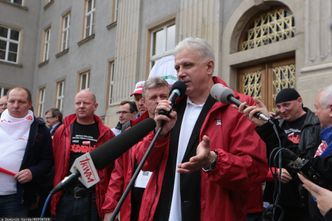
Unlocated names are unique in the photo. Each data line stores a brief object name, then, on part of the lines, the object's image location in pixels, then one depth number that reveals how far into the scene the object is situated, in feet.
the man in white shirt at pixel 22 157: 15.06
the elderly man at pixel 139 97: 15.76
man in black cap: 9.32
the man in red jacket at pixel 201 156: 8.25
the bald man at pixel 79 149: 15.20
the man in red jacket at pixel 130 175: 11.68
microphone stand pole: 6.41
